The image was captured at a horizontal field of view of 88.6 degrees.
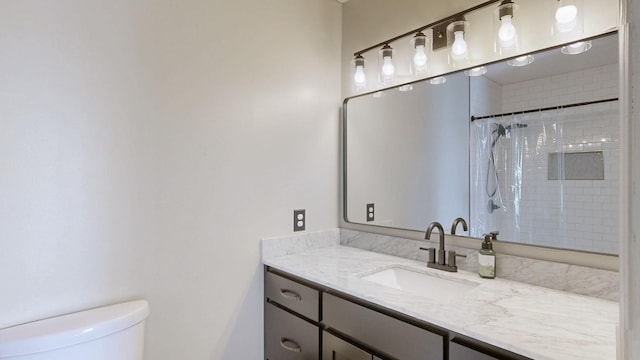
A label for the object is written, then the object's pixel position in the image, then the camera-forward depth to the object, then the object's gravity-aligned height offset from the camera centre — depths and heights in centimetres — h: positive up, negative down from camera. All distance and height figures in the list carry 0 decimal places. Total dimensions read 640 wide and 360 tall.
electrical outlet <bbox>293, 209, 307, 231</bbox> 195 -24
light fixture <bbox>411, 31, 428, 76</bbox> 170 +67
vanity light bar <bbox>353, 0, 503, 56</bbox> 150 +80
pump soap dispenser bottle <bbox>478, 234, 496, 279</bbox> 143 -35
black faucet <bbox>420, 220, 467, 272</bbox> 156 -37
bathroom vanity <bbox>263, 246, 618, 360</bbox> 95 -45
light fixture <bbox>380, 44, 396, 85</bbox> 188 +68
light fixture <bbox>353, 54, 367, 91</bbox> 203 +67
